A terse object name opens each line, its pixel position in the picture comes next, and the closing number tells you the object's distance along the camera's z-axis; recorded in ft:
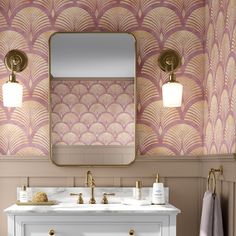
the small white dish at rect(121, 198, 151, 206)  9.97
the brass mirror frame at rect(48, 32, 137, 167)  10.82
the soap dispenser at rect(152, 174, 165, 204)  10.09
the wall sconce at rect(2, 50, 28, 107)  10.44
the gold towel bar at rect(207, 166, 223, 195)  9.24
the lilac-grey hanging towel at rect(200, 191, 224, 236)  8.97
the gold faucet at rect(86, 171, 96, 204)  10.44
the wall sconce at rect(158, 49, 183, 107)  10.47
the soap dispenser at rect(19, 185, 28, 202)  10.25
